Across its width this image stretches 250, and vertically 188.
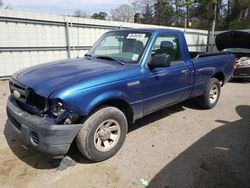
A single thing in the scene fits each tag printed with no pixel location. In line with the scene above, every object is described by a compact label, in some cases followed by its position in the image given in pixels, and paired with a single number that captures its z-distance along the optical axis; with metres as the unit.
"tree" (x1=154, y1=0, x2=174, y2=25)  37.59
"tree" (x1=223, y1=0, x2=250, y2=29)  27.42
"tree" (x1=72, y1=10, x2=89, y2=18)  35.68
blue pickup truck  2.91
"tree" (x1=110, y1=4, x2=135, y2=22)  40.24
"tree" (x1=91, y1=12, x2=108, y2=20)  42.79
